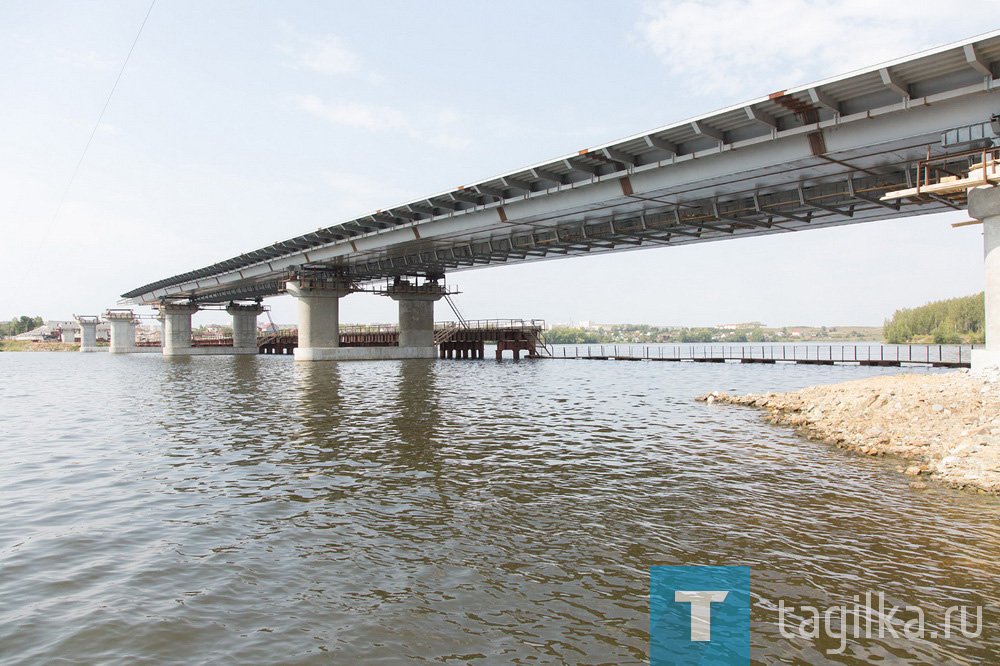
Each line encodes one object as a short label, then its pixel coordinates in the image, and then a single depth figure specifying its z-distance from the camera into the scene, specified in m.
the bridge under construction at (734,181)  18.89
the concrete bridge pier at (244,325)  110.56
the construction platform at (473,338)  72.62
